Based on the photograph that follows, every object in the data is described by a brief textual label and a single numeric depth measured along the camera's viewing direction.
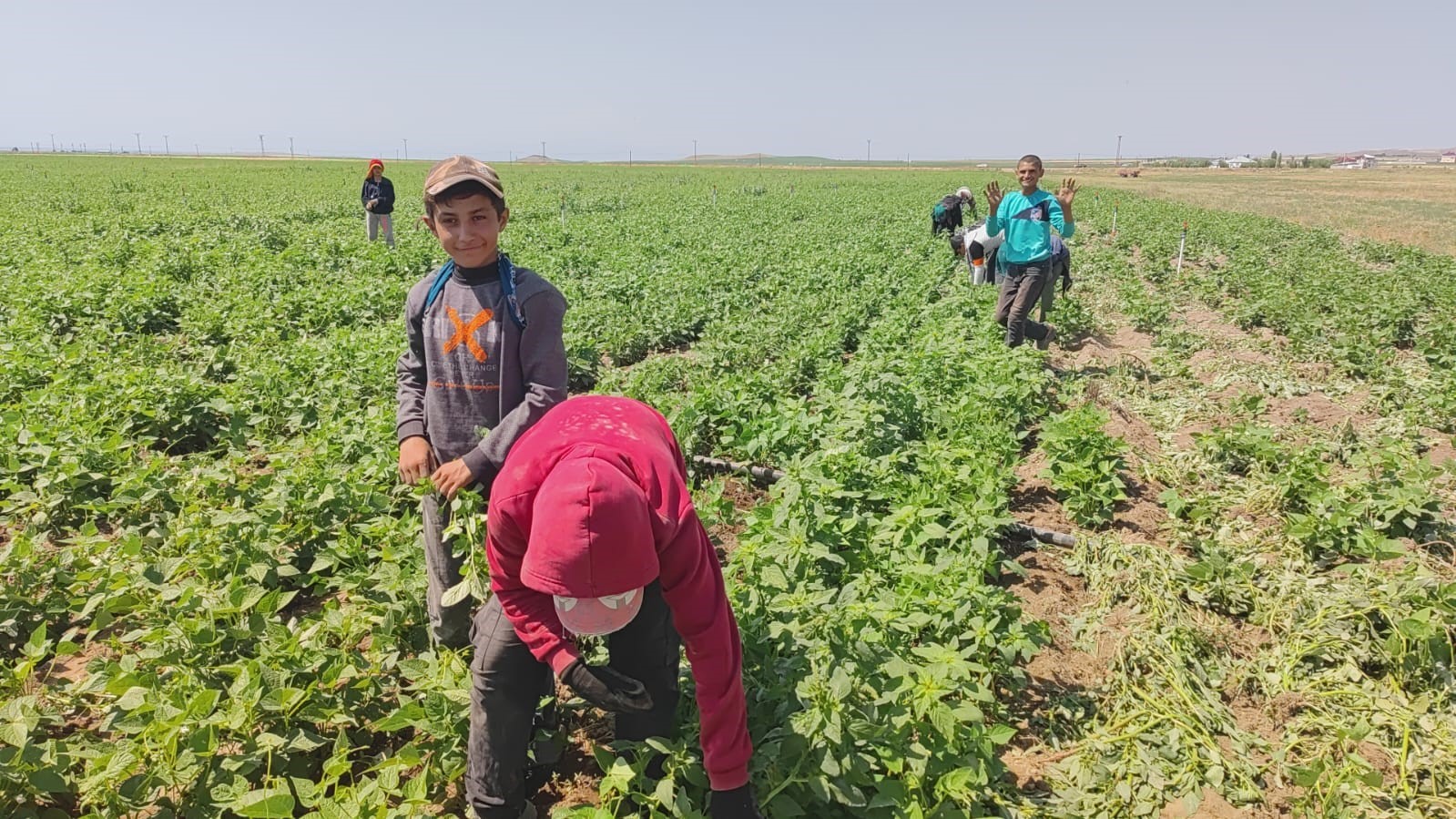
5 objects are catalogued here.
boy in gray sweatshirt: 2.28
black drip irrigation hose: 5.09
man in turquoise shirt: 6.39
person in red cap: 12.59
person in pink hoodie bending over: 1.48
